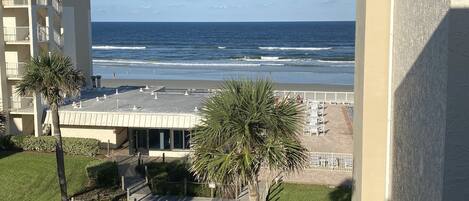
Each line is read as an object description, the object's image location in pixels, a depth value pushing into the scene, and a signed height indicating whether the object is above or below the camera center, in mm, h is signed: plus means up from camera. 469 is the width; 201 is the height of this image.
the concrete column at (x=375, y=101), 8891 -431
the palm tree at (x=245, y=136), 13672 -1490
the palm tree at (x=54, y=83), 20344 -357
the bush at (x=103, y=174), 23578 -4118
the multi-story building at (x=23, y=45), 29734 +1449
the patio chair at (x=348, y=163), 24344 -3762
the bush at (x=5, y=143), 28000 -3369
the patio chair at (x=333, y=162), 24500 -3737
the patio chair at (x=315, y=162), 24672 -3759
